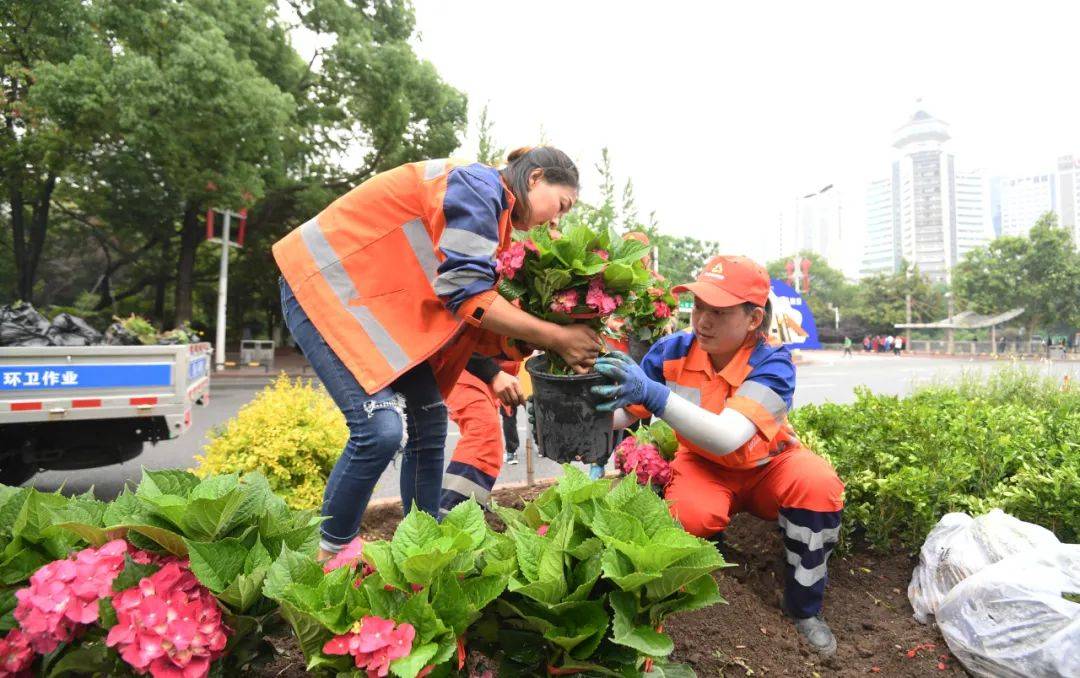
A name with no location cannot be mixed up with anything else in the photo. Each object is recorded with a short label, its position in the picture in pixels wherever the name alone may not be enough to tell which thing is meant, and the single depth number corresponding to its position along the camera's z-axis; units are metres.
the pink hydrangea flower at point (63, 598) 1.18
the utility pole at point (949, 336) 44.44
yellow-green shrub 3.09
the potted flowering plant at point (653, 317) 3.14
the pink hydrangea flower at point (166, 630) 1.13
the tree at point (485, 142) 16.25
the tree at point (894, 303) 54.53
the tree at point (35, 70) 12.76
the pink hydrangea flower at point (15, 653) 1.21
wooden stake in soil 3.86
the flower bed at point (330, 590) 1.15
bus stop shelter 42.97
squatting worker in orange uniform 2.01
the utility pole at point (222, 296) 16.27
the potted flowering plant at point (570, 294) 1.91
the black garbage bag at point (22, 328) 4.65
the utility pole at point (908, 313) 49.97
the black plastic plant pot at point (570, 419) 2.00
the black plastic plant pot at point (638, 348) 3.66
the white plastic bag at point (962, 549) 2.11
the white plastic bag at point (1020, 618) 1.68
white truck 4.20
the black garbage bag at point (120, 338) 5.24
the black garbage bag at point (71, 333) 4.84
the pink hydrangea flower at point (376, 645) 1.08
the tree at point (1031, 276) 39.03
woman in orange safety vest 1.93
